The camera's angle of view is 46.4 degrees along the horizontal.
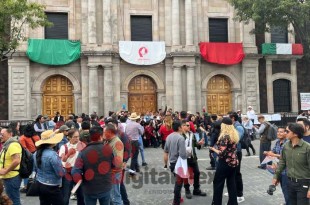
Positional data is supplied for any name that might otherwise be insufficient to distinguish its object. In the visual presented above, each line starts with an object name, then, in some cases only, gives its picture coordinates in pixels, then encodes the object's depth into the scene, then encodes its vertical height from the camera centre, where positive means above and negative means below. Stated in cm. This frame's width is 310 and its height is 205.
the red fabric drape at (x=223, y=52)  2444 +392
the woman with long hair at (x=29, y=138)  911 -65
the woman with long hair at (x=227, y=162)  688 -100
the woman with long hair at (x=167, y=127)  1134 -51
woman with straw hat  587 -101
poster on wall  2362 +58
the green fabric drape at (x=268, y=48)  2598 +441
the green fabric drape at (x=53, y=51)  2222 +383
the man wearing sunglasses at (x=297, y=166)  556 -89
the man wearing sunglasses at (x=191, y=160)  831 -116
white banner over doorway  2344 +389
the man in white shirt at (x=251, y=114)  2069 -25
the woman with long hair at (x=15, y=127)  968 -40
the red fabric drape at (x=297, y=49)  2657 +441
